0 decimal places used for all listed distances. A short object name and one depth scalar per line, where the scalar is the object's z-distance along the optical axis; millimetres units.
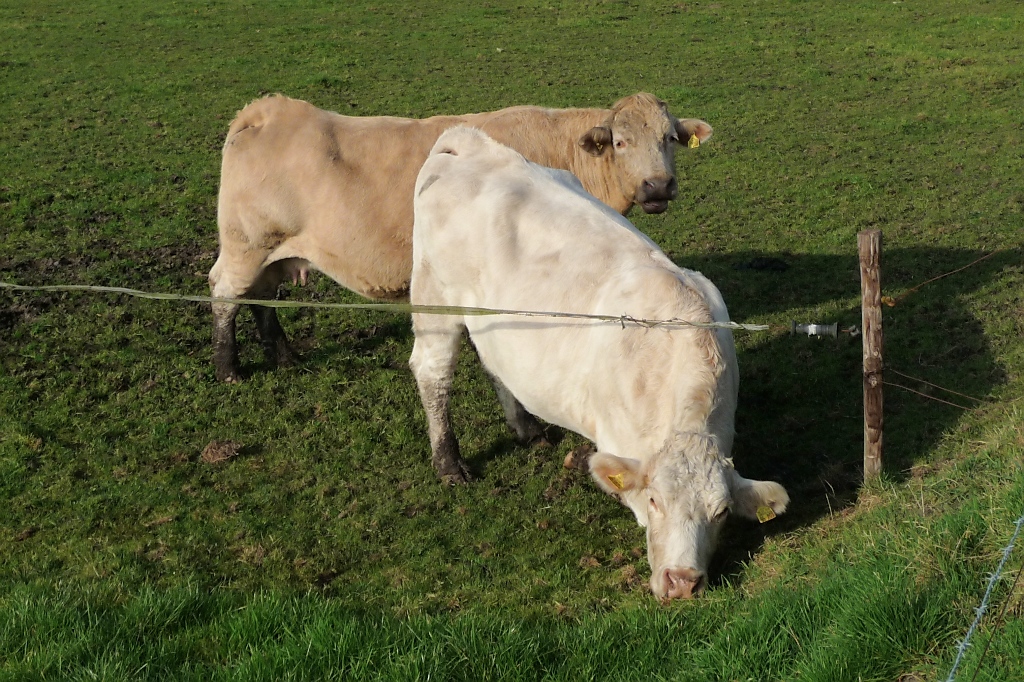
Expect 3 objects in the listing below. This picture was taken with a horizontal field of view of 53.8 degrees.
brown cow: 8602
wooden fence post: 5609
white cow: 5230
